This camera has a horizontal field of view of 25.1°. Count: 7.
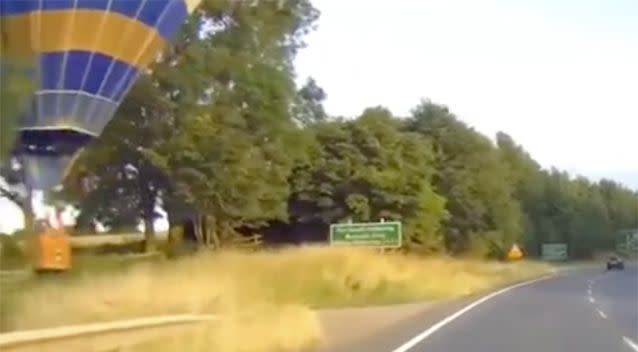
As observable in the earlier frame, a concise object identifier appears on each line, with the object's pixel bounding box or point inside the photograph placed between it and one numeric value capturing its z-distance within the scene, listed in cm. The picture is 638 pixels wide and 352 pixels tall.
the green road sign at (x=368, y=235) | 5128
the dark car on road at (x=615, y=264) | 11570
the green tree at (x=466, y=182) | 9762
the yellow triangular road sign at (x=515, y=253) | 7650
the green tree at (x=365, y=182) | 7000
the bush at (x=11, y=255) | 3006
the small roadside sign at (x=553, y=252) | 12712
